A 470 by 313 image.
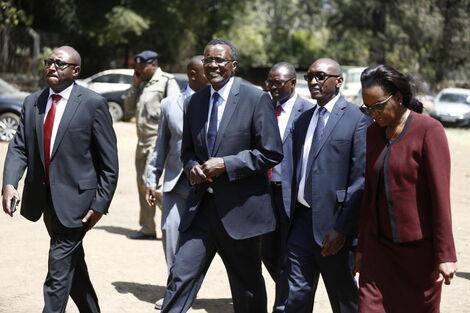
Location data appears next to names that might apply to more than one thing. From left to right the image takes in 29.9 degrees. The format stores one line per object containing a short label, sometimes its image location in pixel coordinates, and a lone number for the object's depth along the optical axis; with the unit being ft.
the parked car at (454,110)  100.48
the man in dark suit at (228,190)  19.03
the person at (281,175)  21.38
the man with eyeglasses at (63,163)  19.38
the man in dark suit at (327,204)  18.43
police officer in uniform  31.58
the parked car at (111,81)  90.49
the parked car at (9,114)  67.36
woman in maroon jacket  15.08
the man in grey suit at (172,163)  24.45
